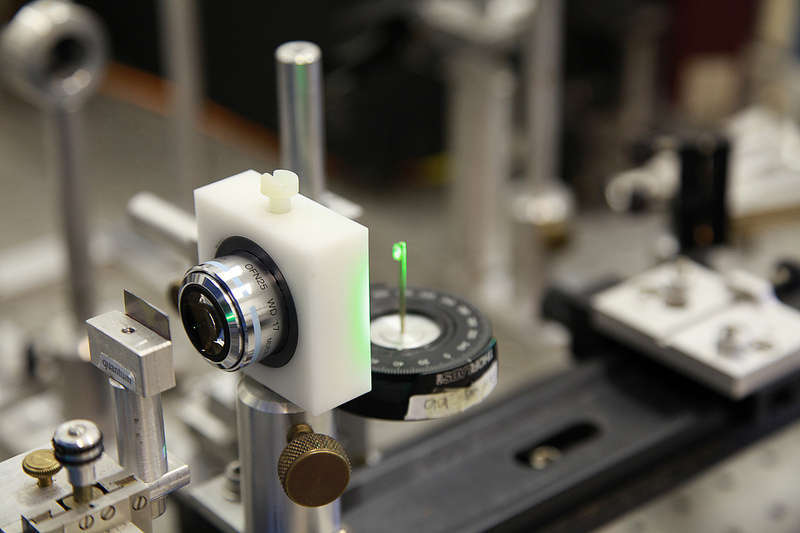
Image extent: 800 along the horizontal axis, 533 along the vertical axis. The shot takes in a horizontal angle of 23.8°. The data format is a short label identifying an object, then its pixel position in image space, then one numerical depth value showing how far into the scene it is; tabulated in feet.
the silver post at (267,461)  1.52
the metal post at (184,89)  3.27
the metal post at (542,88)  3.08
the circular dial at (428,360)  1.55
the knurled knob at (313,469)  1.47
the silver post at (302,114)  1.60
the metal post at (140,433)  1.46
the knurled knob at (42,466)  1.47
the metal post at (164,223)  1.71
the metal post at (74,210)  2.57
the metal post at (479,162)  3.28
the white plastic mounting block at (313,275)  1.43
